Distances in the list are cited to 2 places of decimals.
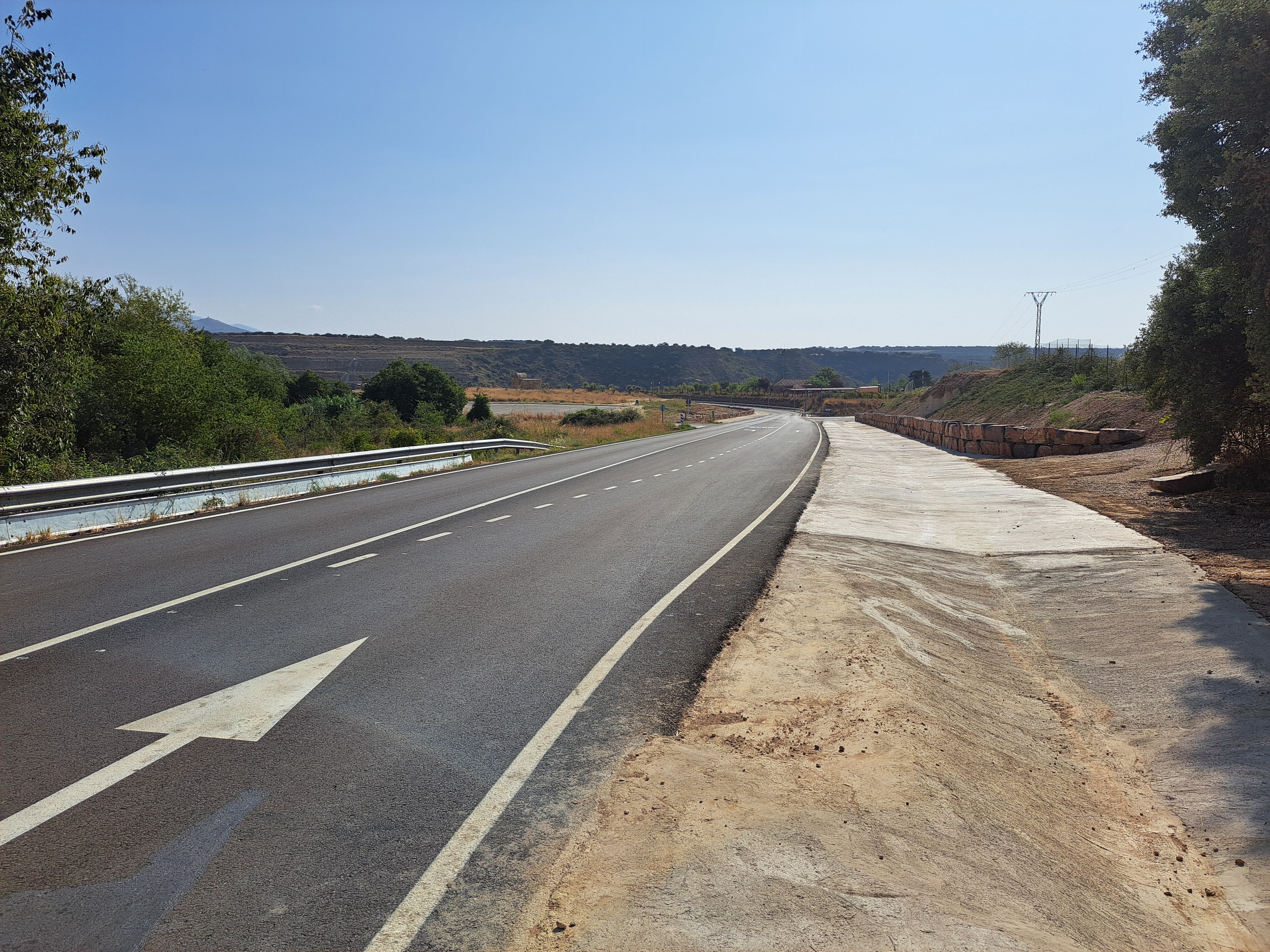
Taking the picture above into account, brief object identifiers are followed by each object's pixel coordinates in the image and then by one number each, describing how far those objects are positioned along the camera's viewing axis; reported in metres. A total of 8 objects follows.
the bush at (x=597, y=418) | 65.75
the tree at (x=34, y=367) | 13.25
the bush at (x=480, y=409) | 63.50
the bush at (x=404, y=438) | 35.81
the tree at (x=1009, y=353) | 75.38
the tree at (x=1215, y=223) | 10.84
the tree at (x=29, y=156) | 12.51
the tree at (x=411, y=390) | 60.72
